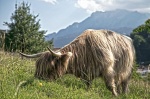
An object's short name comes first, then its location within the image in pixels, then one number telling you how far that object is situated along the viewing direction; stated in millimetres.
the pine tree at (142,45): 108188
